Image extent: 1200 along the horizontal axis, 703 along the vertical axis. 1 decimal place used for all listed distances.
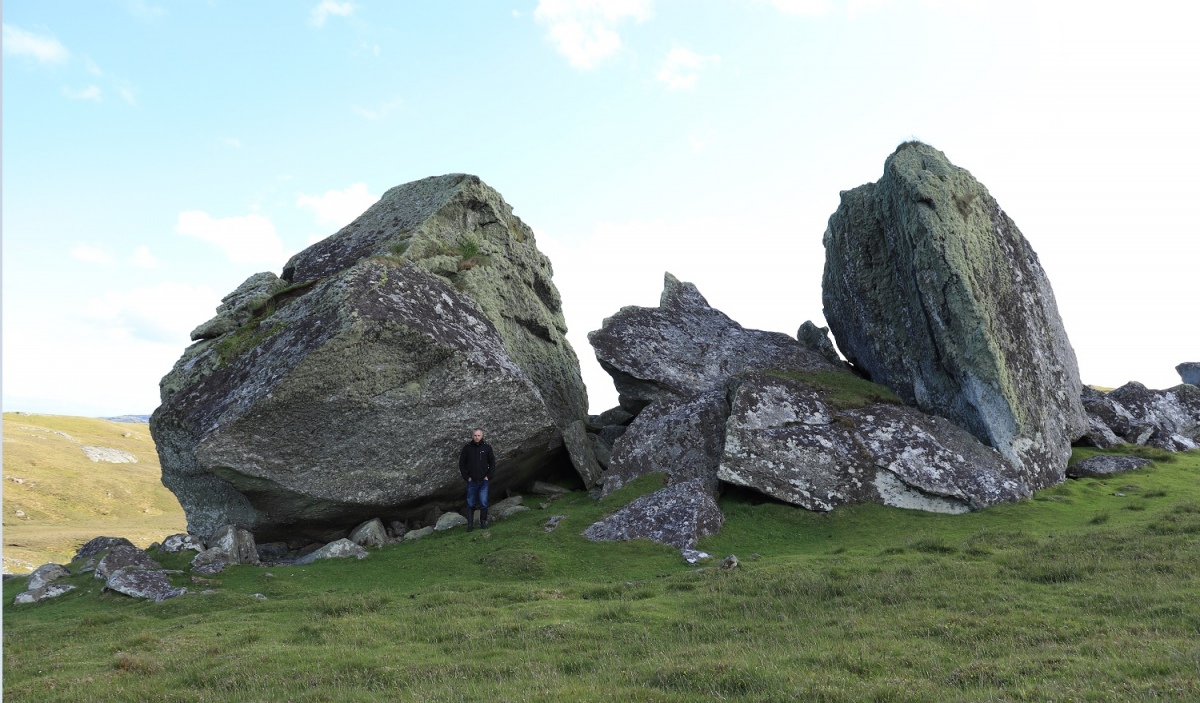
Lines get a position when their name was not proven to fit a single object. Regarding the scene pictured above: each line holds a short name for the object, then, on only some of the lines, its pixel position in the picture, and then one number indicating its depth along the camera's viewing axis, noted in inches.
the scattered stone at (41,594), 833.5
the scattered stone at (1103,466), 1103.6
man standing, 960.3
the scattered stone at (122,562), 864.3
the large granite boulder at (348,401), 903.7
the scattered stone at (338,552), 911.0
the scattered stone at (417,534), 969.6
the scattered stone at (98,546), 1039.8
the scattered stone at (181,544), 956.0
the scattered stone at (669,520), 856.9
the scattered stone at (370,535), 959.0
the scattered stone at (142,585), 792.9
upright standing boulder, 1033.5
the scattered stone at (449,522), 992.2
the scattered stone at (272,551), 987.9
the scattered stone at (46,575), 859.6
